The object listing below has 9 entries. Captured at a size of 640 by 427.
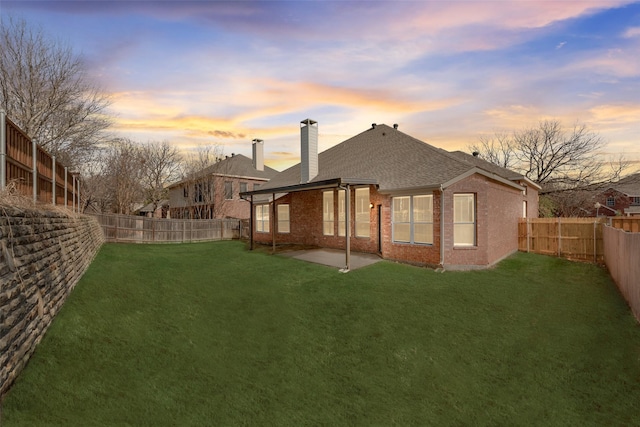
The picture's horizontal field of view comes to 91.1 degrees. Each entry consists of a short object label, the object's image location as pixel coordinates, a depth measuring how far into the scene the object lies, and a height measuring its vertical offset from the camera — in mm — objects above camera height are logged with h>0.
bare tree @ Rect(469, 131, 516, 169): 35500 +7834
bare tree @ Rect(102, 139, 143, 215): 31812 +4076
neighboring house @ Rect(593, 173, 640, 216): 51875 +2367
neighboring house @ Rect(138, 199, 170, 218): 43400 +770
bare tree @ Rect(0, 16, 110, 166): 15375 +6391
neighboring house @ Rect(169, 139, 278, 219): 31766 +3024
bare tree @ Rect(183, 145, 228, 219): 31703 +3438
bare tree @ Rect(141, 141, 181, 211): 40719 +6400
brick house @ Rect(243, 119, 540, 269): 12375 +474
